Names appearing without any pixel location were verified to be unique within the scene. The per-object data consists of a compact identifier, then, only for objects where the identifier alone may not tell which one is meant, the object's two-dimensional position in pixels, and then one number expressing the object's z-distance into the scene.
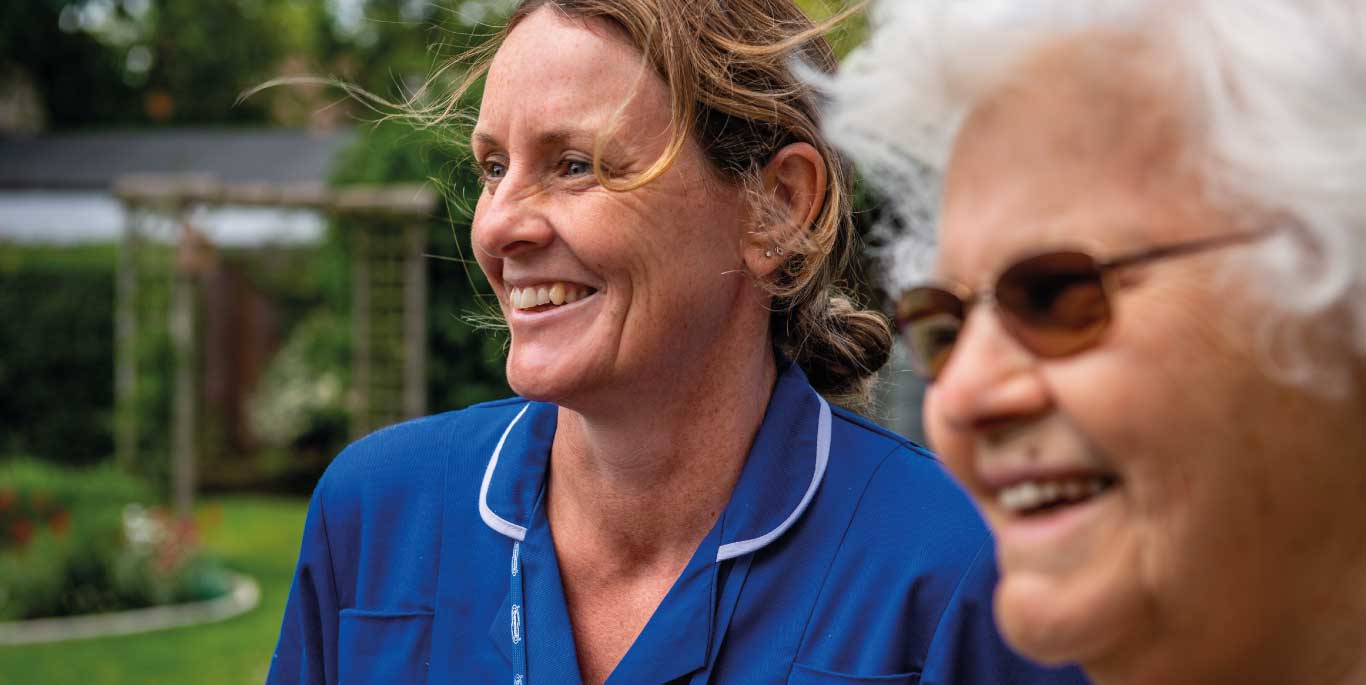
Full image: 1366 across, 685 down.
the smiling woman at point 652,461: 1.99
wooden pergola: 9.92
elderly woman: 0.96
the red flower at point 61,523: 9.24
